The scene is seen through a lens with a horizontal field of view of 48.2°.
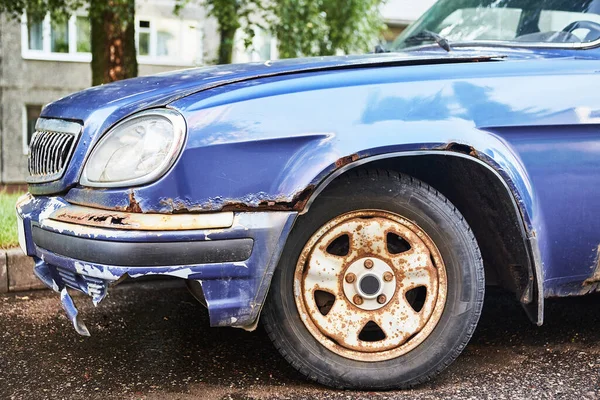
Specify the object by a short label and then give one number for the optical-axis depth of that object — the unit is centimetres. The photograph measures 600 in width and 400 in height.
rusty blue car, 227
